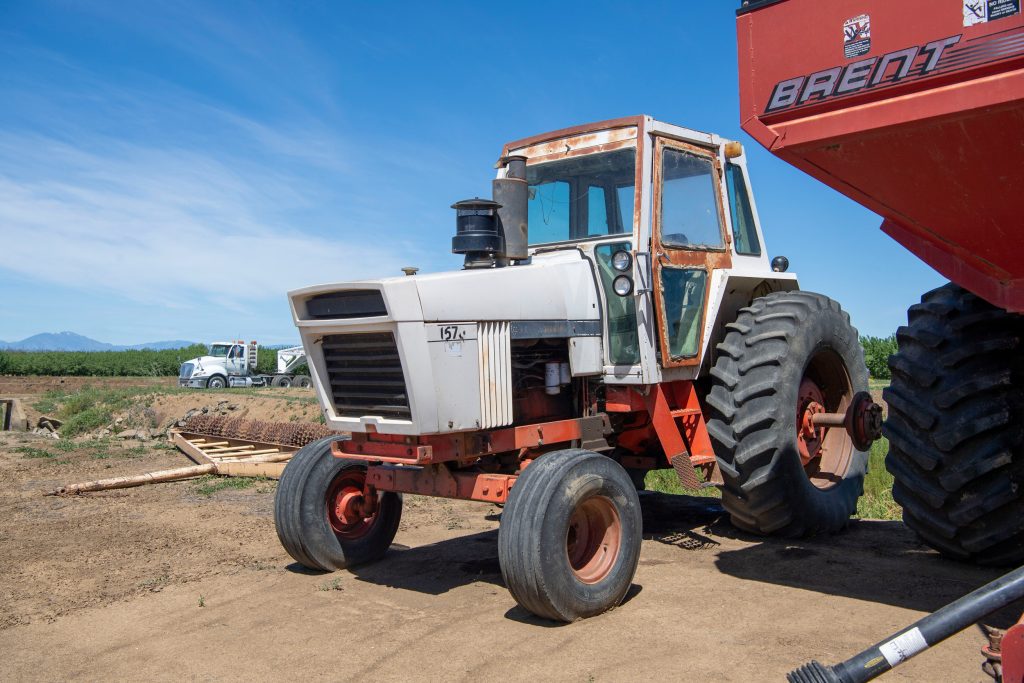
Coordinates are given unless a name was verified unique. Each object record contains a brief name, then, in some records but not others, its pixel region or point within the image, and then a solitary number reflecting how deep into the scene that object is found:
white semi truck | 33.59
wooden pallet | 9.61
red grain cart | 3.35
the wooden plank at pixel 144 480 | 8.80
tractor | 4.77
